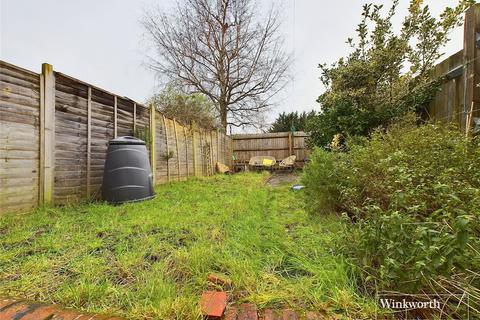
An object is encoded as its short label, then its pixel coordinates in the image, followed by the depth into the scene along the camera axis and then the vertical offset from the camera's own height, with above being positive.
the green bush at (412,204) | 0.97 -0.29
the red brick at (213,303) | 1.06 -0.68
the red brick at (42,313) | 1.04 -0.69
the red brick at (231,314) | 1.07 -0.70
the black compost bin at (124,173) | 3.54 -0.25
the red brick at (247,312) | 1.07 -0.70
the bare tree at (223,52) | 11.85 +5.28
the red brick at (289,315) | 1.05 -0.69
